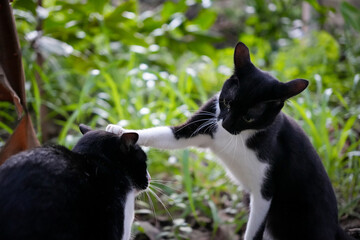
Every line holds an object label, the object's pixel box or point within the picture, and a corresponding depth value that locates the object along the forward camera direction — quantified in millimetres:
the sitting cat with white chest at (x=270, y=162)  1146
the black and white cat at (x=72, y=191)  959
